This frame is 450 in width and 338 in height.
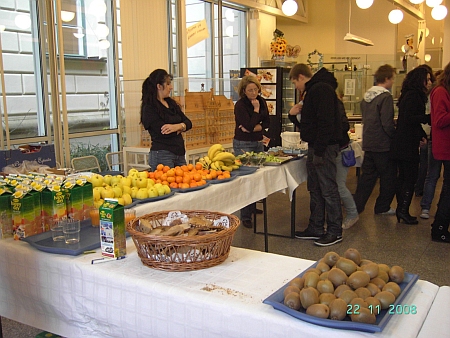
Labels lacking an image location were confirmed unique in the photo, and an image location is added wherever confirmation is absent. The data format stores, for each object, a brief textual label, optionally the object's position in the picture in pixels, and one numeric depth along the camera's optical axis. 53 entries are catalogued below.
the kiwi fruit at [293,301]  1.36
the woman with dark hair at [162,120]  3.84
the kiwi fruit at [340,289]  1.37
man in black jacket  3.81
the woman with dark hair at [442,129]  3.90
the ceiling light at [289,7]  7.60
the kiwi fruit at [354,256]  1.58
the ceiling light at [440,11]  9.21
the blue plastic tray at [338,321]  1.25
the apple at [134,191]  2.73
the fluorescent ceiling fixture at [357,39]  7.72
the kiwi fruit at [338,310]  1.29
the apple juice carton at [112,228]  1.79
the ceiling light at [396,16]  8.71
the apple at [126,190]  2.69
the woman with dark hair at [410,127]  4.58
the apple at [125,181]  2.77
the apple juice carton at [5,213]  2.04
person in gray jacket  4.81
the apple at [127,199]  2.57
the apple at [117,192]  2.56
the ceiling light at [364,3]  7.38
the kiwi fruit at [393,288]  1.41
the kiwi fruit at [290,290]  1.40
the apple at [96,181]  2.63
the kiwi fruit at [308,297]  1.34
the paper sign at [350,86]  8.50
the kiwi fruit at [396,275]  1.51
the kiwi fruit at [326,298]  1.34
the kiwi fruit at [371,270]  1.47
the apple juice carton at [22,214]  2.01
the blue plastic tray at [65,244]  1.87
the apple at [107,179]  2.75
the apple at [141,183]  2.85
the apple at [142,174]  2.96
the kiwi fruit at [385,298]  1.35
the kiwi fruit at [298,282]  1.45
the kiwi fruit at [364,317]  1.26
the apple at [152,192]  2.77
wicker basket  1.64
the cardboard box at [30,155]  3.21
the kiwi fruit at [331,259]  1.57
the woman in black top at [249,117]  4.59
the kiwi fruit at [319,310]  1.29
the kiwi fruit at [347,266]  1.48
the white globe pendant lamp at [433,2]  7.92
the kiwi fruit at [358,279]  1.40
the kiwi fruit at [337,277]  1.42
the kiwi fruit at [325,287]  1.39
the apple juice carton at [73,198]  2.14
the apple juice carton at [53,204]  2.08
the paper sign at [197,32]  6.16
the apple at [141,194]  2.71
